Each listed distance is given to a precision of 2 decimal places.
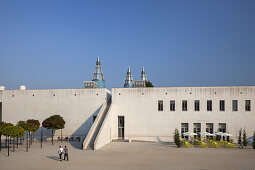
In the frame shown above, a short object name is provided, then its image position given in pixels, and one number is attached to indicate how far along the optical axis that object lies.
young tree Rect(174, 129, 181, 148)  27.83
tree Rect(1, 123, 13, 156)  23.15
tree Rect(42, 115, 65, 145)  31.22
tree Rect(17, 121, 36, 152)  26.70
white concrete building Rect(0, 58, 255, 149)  32.72
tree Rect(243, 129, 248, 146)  29.30
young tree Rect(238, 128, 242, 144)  30.16
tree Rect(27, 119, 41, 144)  27.28
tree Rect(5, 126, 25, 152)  23.12
